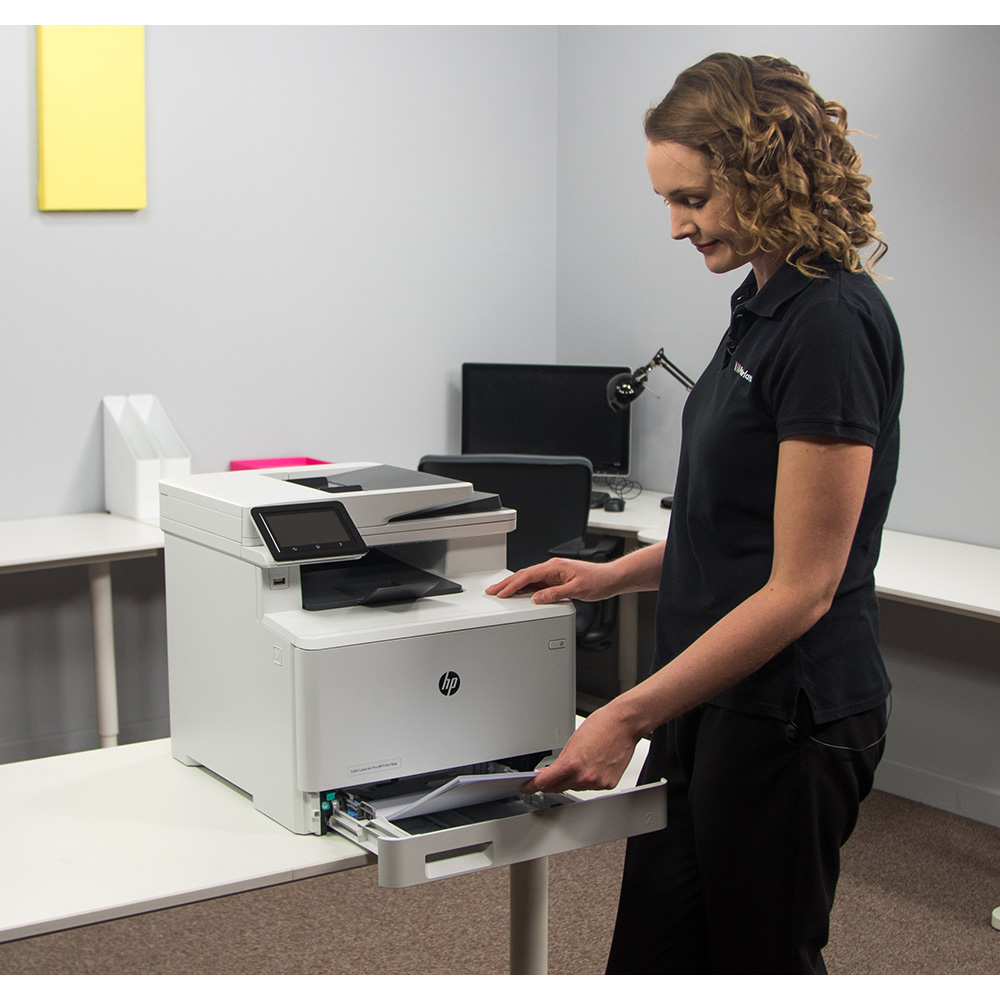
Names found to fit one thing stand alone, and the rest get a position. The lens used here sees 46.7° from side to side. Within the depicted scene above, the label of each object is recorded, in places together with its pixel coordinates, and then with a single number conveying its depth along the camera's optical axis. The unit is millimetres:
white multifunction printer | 1396
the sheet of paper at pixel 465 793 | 1306
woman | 1222
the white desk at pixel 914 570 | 2645
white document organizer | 3381
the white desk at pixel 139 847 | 1329
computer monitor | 4000
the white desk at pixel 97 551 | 2996
